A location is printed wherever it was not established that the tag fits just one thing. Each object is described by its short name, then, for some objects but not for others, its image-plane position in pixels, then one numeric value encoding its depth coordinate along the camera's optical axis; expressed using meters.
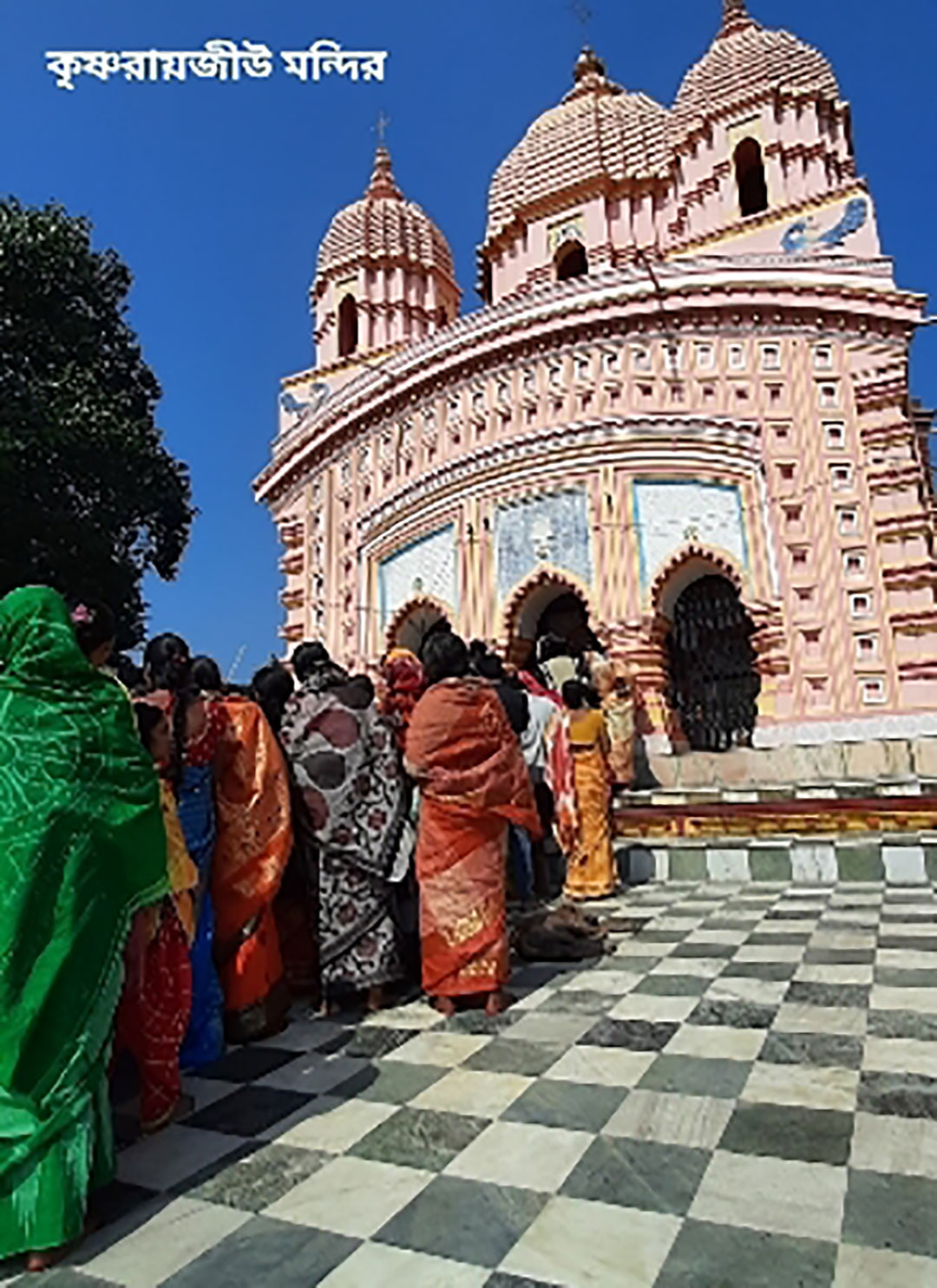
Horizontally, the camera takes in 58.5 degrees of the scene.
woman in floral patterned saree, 3.23
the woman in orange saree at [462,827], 3.12
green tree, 12.37
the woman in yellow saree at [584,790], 5.63
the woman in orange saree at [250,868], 2.92
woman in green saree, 1.69
